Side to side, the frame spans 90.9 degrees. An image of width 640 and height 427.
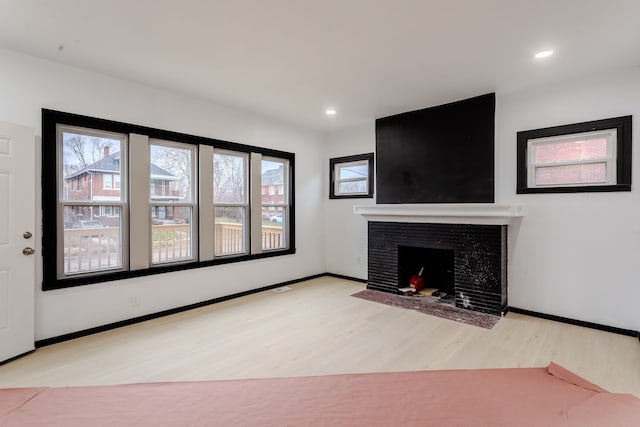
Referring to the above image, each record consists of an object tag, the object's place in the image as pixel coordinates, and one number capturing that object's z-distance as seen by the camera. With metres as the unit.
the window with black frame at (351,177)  5.30
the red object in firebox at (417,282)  4.69
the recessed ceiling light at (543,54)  2.84
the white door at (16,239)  2.62
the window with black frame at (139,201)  3.06
